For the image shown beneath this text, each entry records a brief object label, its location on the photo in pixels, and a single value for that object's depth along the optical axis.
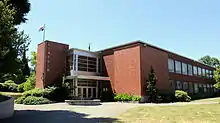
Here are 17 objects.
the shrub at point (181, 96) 21.87
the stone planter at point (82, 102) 16.86
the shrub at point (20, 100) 18.26
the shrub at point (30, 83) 27.60
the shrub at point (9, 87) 31.08
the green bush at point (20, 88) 30.77
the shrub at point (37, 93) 18.94
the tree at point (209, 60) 60.42
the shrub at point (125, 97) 19.15
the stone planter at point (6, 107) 9.19
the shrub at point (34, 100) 17.26
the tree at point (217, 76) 17.50
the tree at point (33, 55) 35.16
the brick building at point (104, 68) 20.35
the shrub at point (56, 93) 19.16
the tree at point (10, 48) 7.67
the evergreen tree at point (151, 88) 19.68
